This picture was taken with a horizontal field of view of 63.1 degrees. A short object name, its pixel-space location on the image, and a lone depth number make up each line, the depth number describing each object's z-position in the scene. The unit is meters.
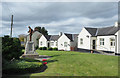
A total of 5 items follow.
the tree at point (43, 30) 68.96
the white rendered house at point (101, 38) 18.42
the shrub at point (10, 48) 9.61
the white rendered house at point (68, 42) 31.20
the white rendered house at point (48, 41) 37.48
